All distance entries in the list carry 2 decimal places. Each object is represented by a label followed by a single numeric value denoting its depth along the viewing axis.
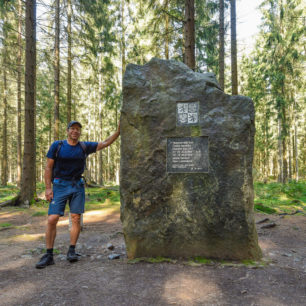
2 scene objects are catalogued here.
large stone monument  3.74
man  3.68
